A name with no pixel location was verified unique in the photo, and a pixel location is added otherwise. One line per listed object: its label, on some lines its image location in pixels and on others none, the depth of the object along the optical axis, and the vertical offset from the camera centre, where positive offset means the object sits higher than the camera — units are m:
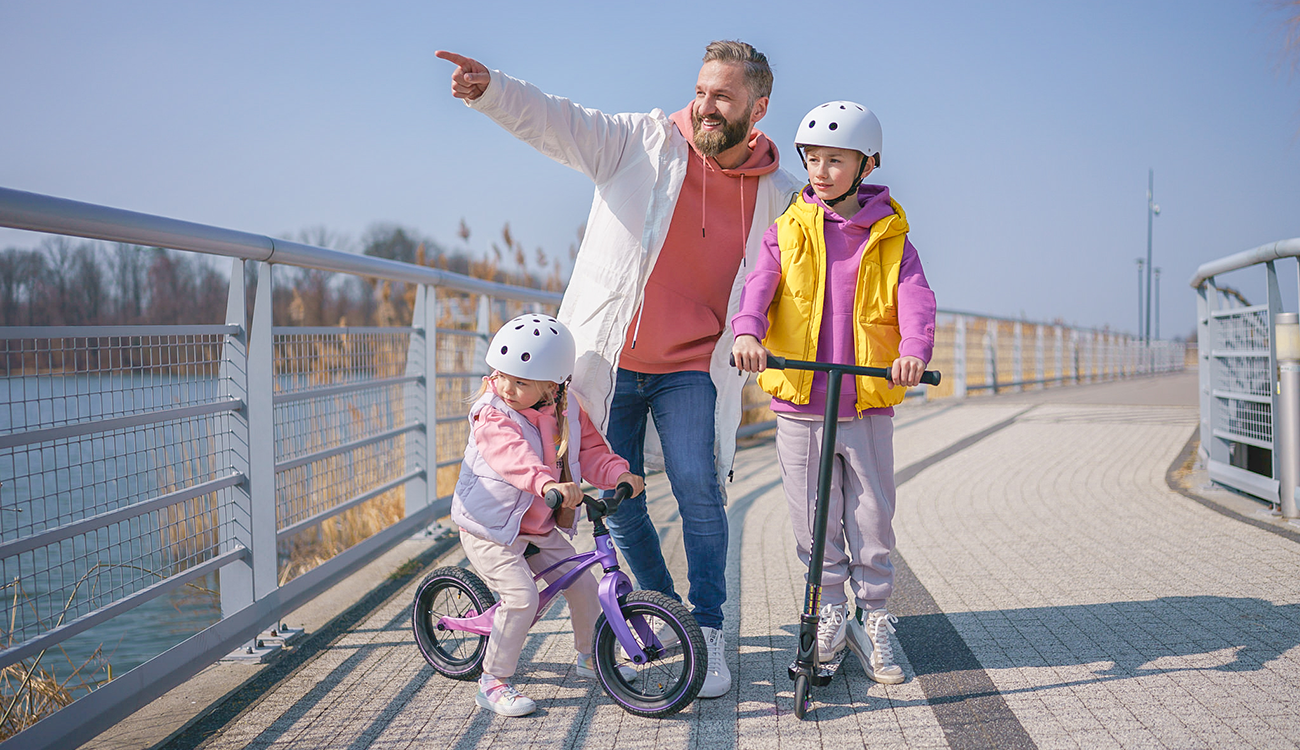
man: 3.22 +0.31
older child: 3.10 +0.11
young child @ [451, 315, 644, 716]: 3.01 -0.38
